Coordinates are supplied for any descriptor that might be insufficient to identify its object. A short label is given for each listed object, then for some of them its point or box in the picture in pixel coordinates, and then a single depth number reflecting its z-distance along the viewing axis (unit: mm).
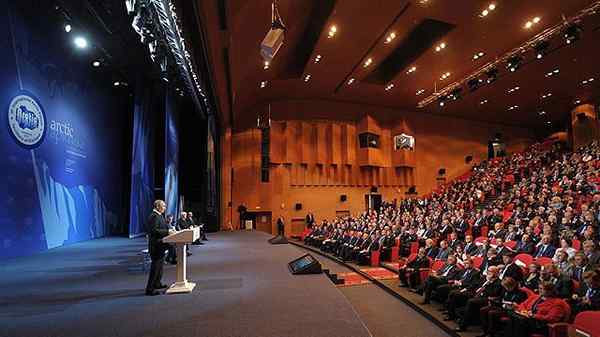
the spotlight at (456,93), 12421
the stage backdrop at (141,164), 10609
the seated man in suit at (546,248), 5426
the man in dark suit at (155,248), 3783
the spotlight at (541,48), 8820
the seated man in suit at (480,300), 4152
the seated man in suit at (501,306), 3812
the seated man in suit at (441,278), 5205
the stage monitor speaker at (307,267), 4762
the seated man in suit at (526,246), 5840
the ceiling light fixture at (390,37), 9823
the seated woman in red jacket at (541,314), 3332
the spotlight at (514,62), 9578
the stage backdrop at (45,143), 6664
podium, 3738
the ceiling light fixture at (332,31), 9156
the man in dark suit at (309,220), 15890
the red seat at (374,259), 8430
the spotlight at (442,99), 13409
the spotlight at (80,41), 7239
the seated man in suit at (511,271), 4375
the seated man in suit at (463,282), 4688
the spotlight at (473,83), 11306
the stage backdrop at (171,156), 10438
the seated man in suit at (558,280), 3648
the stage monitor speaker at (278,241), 9086
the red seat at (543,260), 4832
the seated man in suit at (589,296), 3336
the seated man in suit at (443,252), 6393
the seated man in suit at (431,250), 6876
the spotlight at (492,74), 10430
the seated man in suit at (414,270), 6031
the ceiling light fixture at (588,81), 12984
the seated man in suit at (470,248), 6483
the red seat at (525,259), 5163
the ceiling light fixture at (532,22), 8838
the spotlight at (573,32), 7847
